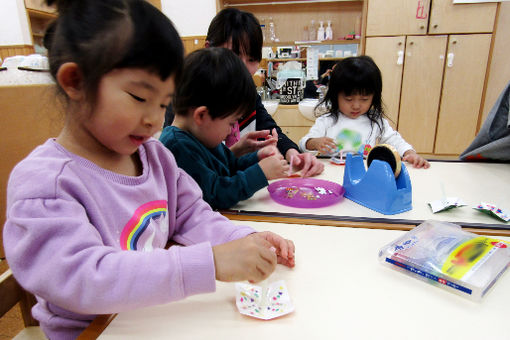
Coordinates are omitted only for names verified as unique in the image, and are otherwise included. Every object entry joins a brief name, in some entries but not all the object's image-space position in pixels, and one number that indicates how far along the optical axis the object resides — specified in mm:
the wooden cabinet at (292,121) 2828
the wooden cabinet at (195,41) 3262
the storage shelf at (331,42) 3058
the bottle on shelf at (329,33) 3064
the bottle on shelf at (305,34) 3107
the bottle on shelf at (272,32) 3139
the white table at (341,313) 435
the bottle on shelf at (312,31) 3082
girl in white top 1501
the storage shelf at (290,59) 3033
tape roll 856
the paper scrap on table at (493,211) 762
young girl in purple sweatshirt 420
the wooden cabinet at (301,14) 3033
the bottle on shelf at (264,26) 3145
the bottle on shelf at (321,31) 3065
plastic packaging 507
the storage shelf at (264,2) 3013
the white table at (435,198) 784
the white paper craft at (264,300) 469
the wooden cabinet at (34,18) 3153
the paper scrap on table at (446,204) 802
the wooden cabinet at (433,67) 2832
